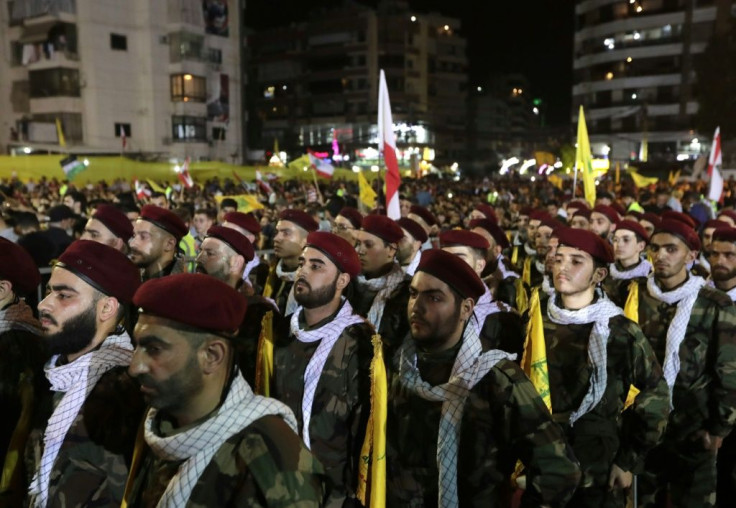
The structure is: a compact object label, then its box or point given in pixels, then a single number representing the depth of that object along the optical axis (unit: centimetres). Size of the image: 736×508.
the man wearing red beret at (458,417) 264
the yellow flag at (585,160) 1019
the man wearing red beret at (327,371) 338
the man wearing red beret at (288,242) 597
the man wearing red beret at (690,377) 427
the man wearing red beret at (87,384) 240
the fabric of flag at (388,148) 700
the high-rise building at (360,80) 7175
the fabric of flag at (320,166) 1611
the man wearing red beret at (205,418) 192
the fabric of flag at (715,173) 1167
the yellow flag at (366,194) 1193
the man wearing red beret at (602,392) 354
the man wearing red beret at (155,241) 539
